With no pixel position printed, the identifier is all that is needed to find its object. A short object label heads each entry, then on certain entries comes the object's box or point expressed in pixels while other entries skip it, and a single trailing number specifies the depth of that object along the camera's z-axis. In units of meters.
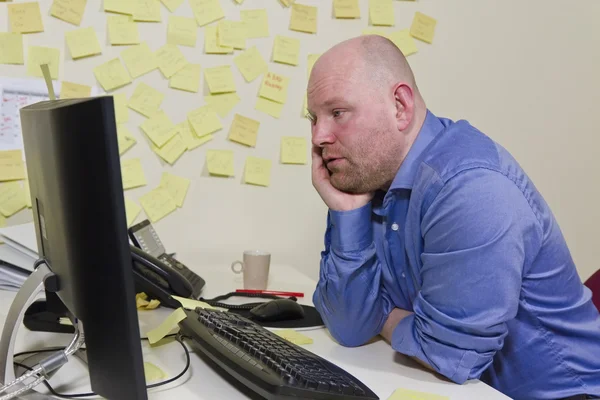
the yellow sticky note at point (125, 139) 1.71
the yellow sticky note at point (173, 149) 1.74
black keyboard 0.76
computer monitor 0.55
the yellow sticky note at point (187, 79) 1.74
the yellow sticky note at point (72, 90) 1.65
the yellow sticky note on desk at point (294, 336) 1.10
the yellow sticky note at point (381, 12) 1.88
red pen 1.44
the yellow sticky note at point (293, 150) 1.84
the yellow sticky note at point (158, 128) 1.72
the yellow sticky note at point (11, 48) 1.60
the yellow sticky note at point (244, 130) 1.79
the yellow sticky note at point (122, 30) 1.67
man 0.93
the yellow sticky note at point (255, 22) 1.78
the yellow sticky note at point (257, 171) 1.82
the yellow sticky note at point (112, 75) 1.67
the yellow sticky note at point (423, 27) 1.92
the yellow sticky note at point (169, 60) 1.72
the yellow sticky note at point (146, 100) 1.71
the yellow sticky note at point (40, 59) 1.62
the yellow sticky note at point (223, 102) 1.77
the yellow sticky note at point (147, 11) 1.68
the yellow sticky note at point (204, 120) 1.76
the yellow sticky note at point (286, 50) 1.81
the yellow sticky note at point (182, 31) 1.72
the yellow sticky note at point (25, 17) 1.60
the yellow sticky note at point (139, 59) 1.69
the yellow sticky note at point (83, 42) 1.64
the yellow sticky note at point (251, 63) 1.79
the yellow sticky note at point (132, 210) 1.72
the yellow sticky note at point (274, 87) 1.81
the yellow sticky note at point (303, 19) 1.81
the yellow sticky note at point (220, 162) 1.79
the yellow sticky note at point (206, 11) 1.73
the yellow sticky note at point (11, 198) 1.61
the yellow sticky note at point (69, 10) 1.62
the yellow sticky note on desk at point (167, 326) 0.98
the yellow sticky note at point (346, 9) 1.84
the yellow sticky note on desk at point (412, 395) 0.85
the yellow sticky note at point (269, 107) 1.81
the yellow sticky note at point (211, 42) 1.75
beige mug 1.49
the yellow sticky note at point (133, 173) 1.71
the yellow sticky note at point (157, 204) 1.74
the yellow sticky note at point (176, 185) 1.75
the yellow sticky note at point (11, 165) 1.61
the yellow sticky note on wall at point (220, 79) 1.76
